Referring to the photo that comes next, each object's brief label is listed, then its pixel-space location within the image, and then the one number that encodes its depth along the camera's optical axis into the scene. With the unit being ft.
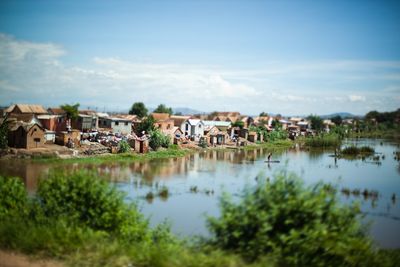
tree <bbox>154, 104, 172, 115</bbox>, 278.05
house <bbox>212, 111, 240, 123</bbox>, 289.53
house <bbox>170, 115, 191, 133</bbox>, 188.55
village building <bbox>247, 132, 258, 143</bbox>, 212.64
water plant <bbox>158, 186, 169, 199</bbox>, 80.46
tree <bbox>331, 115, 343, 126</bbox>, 411.62
